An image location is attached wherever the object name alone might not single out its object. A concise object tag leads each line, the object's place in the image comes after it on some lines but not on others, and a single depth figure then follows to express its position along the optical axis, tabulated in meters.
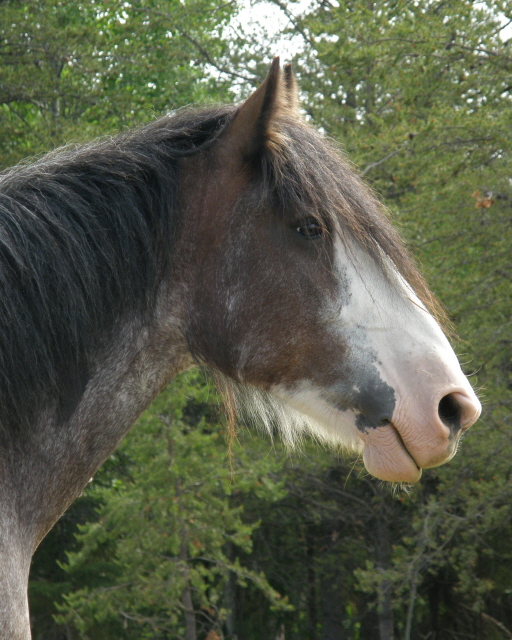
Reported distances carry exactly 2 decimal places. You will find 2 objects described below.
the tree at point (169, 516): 14.79
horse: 3.60
